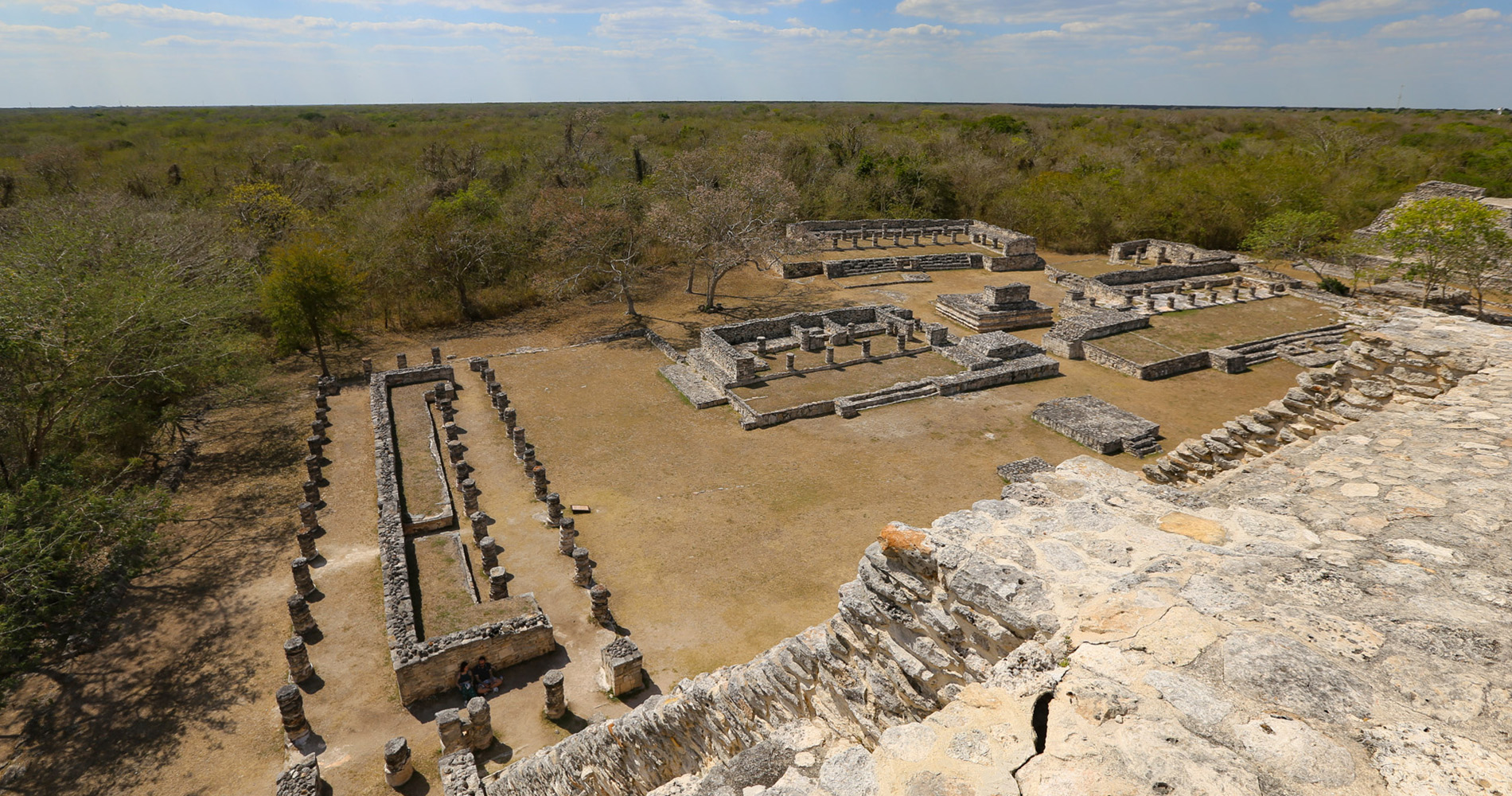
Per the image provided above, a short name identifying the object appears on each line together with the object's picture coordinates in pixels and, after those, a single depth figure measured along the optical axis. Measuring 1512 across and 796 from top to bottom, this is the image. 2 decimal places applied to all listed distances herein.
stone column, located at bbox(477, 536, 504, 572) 12.60
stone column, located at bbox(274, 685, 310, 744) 9.36
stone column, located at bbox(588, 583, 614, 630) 11.45
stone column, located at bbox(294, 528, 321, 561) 13.04
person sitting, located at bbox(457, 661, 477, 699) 10.12
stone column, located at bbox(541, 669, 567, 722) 9.74
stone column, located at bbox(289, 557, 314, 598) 12.00
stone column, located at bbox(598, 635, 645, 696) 10.08
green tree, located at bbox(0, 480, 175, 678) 9.31
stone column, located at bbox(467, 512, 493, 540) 13.32
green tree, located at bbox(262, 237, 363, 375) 21.23
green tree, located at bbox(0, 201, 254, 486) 13.05
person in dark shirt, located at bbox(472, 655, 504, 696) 10.33
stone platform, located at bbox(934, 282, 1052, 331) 25.86
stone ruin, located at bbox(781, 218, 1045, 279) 33.50
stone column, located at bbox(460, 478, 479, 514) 14.64
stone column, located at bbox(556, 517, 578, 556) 13.27
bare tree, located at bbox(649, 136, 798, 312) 26.64
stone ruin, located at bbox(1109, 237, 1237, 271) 32.94
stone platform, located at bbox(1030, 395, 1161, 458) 16.56
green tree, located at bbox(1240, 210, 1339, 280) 29.36
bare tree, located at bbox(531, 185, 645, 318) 26.83
